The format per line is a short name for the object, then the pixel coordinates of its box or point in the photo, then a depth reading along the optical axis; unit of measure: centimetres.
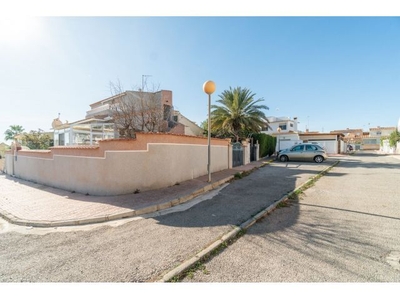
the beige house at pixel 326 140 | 2936
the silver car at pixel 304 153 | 1625
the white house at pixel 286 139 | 2717
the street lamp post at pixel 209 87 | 765
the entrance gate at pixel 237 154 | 1325
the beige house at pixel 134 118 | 1072
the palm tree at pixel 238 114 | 1923
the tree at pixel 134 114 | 1029
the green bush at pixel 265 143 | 1955
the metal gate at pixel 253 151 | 1739
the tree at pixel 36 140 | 1853
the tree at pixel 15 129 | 4189
